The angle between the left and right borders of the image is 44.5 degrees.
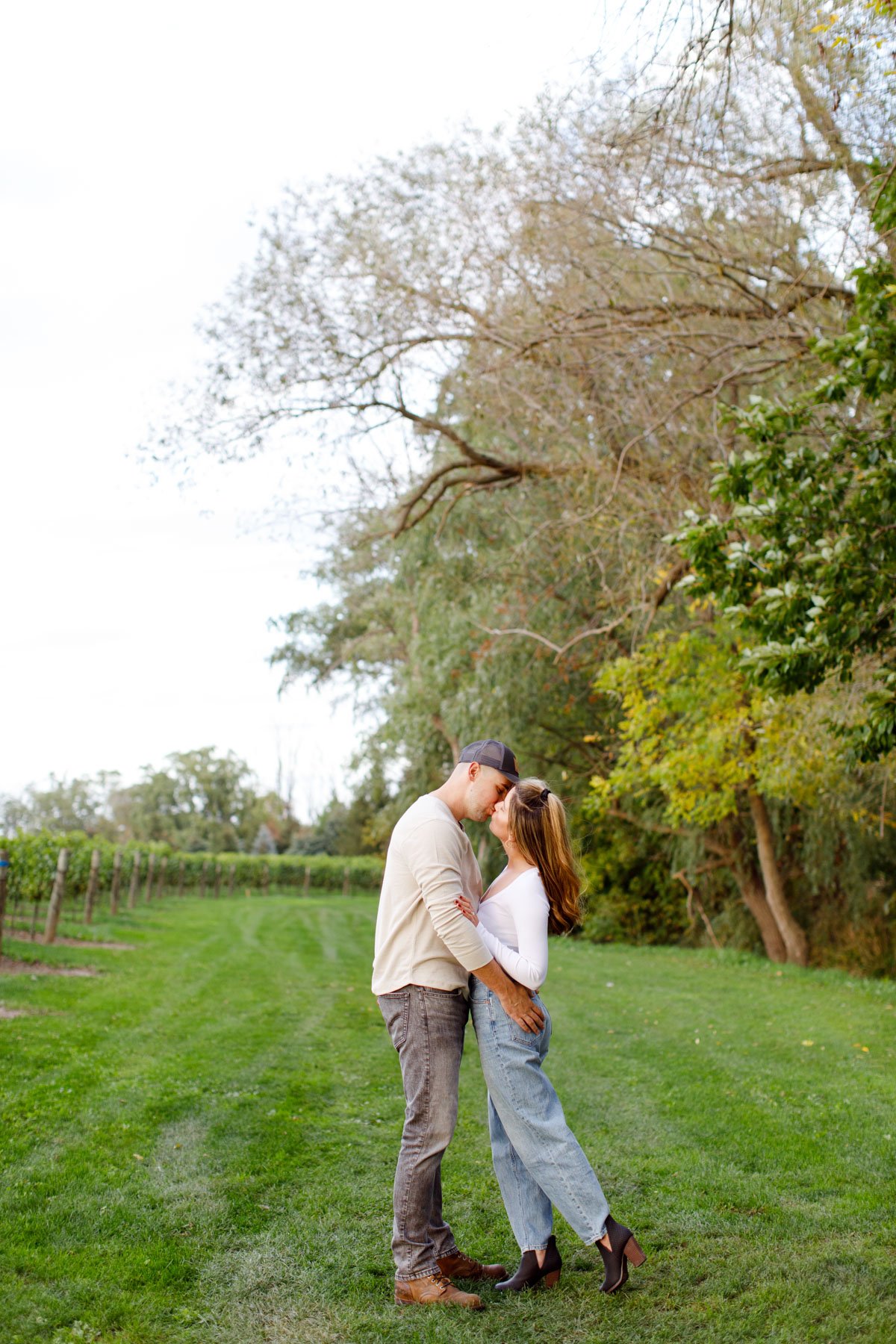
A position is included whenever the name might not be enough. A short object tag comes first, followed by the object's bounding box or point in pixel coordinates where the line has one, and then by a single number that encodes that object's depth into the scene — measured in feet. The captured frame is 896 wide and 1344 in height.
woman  11.32
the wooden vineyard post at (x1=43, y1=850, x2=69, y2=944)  43.34
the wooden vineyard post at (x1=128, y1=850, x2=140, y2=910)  70.98
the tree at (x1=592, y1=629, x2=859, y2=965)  41.22
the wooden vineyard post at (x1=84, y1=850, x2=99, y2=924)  53.62
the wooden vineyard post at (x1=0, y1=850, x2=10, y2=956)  36.83
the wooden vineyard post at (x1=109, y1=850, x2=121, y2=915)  63.26
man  11.41
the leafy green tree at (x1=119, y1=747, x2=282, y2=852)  189.37
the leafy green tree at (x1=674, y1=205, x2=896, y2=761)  21.97
